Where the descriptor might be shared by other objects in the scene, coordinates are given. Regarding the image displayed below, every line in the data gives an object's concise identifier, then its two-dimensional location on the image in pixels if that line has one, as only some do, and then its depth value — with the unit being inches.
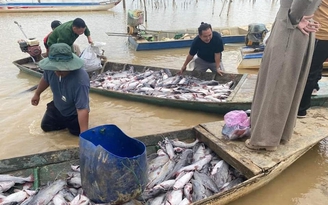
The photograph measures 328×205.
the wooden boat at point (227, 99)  241.6
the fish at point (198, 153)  175.7
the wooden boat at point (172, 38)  530.6
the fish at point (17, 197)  136.8
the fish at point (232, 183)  153.8
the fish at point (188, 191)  144.7
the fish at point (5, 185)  145.3
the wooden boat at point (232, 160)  147.6
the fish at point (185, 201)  137.8
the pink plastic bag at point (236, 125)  173.6
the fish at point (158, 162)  169.4
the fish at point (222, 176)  158.6
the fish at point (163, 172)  156.0
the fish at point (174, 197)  138.6
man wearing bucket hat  173.6
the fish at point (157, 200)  140.8
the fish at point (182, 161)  162.6
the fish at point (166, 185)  148.8
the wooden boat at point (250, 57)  415.8
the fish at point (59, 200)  136.7
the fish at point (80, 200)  131.1
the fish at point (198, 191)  144.4
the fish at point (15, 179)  150.3
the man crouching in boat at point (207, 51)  298.0
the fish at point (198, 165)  163.2
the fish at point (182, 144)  184.7
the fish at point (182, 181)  149.5
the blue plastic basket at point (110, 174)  121.3
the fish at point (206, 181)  151.6
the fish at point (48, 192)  137.4
